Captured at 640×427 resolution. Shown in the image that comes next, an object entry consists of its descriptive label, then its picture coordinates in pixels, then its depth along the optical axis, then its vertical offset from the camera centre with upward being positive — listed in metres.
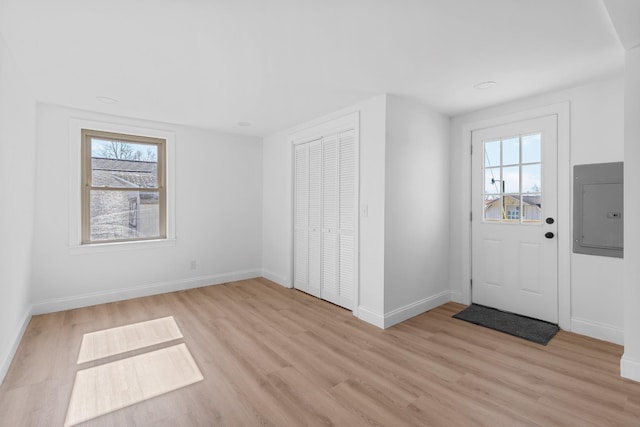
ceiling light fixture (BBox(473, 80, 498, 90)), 2.88 +1.23
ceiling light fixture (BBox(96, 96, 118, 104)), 3.34 +1.26
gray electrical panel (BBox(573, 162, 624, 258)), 2.81 +0.06
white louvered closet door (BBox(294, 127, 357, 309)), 3.71 -0.04
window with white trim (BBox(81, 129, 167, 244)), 3.93 +0.36
